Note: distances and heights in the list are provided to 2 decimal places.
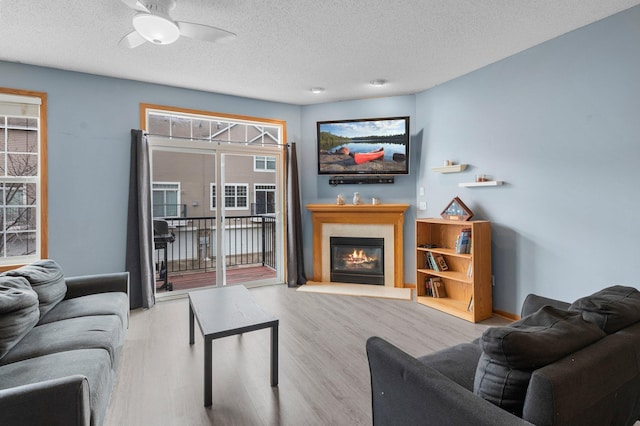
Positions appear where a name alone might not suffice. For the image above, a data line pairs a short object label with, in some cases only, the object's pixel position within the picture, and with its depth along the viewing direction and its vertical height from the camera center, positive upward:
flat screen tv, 4.31 +0.91
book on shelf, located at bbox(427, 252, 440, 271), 3.81 -0.70
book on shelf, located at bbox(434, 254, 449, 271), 3.80 -0.70
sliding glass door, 4.04 +0.11
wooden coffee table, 1.89 -0.78
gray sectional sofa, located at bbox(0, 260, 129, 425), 1.17 -0.76
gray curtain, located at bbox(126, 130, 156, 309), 3.62 -0.24
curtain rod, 3.84 +0.96
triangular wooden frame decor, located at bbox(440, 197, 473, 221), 3.48 -0.04
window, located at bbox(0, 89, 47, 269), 3.23 +0.33
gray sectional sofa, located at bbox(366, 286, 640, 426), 0.96 -0.62
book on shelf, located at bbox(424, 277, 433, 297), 3.90 -1.03
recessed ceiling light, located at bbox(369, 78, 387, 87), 3.82 +1.62
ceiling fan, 2.04 +1.32
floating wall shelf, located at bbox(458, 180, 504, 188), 3.29 +0.27
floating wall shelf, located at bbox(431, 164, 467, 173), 3.67 +0.49
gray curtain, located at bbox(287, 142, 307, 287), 4.59 -0.24
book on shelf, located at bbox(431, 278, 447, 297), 3.84 -1.03
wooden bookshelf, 3.25 -0.74
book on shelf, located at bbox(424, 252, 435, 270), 3.92 -0.69
